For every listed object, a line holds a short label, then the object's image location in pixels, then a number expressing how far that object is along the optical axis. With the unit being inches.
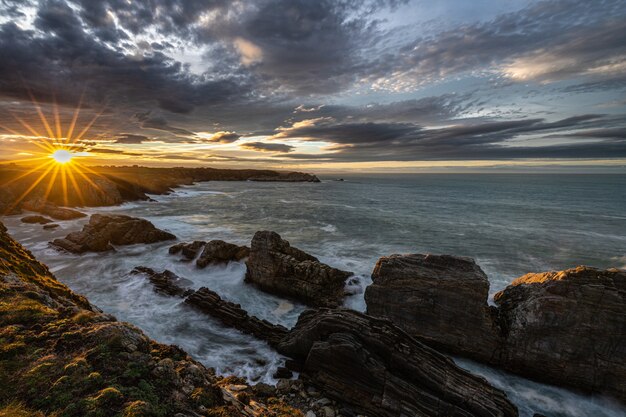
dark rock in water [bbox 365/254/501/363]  583.5
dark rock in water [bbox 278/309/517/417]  412.8
